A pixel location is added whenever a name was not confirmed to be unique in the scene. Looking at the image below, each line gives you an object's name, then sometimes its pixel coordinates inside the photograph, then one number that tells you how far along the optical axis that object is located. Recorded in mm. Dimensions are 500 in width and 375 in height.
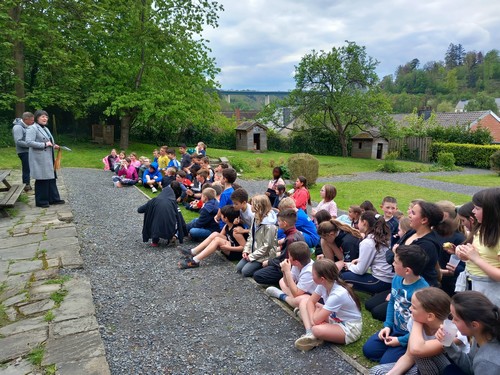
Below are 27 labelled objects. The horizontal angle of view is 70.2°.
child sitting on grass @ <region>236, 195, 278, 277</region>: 5117
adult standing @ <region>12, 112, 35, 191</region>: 8206
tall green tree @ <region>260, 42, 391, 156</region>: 26969
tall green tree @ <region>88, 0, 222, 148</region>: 20438
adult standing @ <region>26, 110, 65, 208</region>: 8102
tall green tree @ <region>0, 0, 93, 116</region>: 18172
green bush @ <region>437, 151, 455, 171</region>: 23297
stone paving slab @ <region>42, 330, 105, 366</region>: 3090
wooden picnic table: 7380
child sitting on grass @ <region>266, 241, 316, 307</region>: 4117
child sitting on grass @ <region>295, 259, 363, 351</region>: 3428
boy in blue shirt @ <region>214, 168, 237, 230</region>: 6508
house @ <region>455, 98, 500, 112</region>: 72312
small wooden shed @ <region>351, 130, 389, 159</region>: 30125
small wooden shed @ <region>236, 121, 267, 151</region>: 30375
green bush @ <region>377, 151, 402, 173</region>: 21734
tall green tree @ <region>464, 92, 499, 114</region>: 69250
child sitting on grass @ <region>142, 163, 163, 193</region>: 11676
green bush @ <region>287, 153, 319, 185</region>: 14703
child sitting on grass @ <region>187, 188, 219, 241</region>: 6551
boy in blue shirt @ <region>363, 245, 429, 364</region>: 3117
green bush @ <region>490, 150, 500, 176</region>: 20766
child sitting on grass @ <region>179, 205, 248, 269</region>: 5566
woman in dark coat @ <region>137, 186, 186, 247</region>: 6277
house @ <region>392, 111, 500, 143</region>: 36750
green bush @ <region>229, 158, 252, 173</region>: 18312
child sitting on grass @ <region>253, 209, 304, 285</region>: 4789
